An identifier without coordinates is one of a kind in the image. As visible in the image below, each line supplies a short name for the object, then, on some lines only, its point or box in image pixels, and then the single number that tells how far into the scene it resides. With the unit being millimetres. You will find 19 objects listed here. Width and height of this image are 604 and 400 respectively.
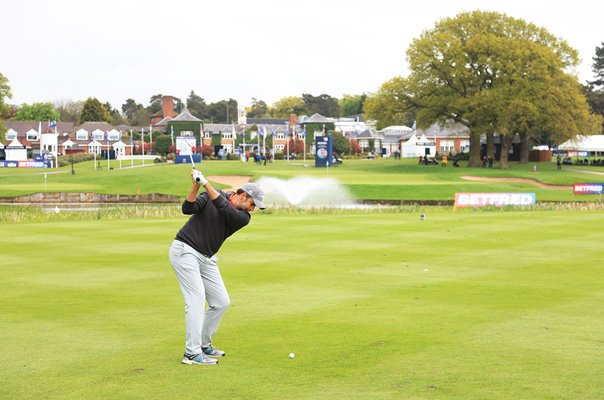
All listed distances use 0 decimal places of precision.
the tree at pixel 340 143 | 150750
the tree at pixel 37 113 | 197500
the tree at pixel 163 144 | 147750
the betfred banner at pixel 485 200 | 54312
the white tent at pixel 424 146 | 157250
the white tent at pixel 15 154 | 135575
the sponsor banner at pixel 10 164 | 117800
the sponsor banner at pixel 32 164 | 117375
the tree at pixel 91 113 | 199375
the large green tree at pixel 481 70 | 99312
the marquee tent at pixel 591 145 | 129300
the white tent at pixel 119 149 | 141238
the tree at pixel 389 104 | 105500
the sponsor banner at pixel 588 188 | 69688
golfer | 11422
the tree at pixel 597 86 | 162275
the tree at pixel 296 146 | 150125
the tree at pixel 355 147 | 163775
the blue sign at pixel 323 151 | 105812
